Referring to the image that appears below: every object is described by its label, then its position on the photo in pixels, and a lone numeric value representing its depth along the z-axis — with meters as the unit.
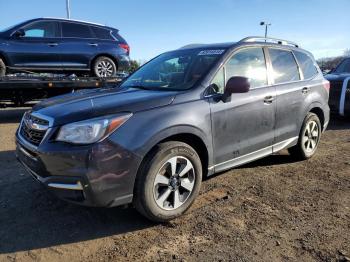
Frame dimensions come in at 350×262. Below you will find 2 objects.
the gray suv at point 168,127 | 3.36
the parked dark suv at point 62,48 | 8.82
